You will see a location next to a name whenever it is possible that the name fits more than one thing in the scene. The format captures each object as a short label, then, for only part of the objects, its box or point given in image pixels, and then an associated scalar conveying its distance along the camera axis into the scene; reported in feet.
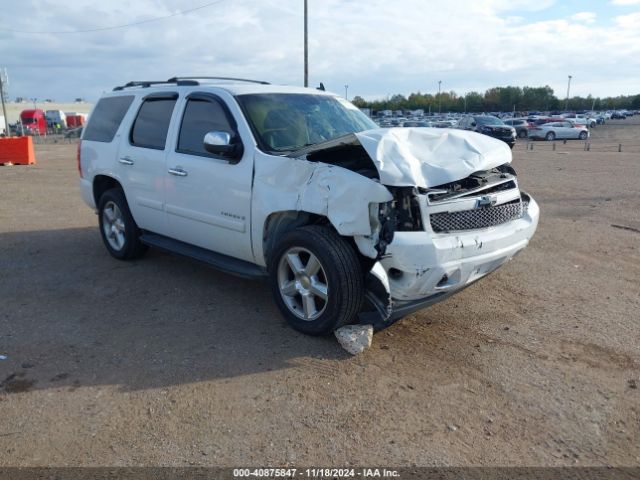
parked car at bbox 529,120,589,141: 127.44
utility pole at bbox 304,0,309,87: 80.38
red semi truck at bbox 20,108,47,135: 173.27
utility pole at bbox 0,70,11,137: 88.90
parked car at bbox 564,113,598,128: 192.85
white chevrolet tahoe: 12.07
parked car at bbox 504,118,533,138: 136.15
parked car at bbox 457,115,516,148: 97.63
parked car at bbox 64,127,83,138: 133.69
